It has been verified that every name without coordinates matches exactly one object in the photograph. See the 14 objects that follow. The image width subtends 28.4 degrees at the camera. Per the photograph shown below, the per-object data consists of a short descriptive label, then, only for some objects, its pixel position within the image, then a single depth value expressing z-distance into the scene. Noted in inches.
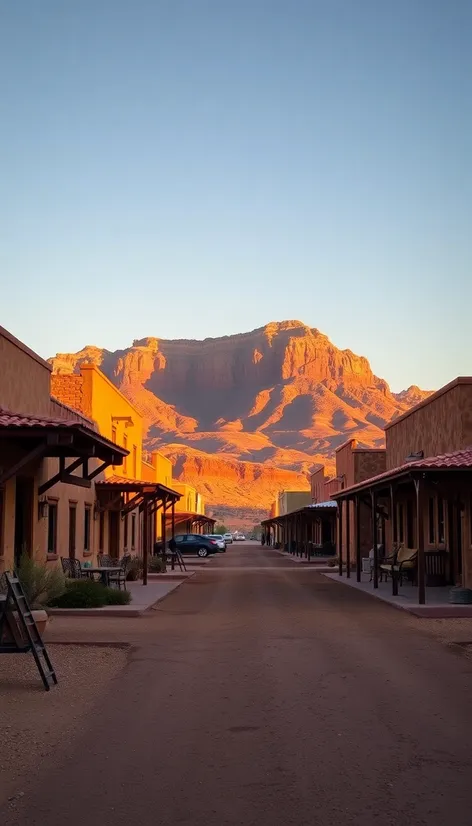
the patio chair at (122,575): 948.5
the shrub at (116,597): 796.0
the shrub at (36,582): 639.1
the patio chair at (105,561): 1096.0
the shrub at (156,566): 1391.5
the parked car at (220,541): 2511.3
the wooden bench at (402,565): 897.5
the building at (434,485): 770.8
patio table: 873.5
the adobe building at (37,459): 591.5
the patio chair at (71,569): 911.7
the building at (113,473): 1179.3
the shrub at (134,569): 1185.6
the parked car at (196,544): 2320.4
